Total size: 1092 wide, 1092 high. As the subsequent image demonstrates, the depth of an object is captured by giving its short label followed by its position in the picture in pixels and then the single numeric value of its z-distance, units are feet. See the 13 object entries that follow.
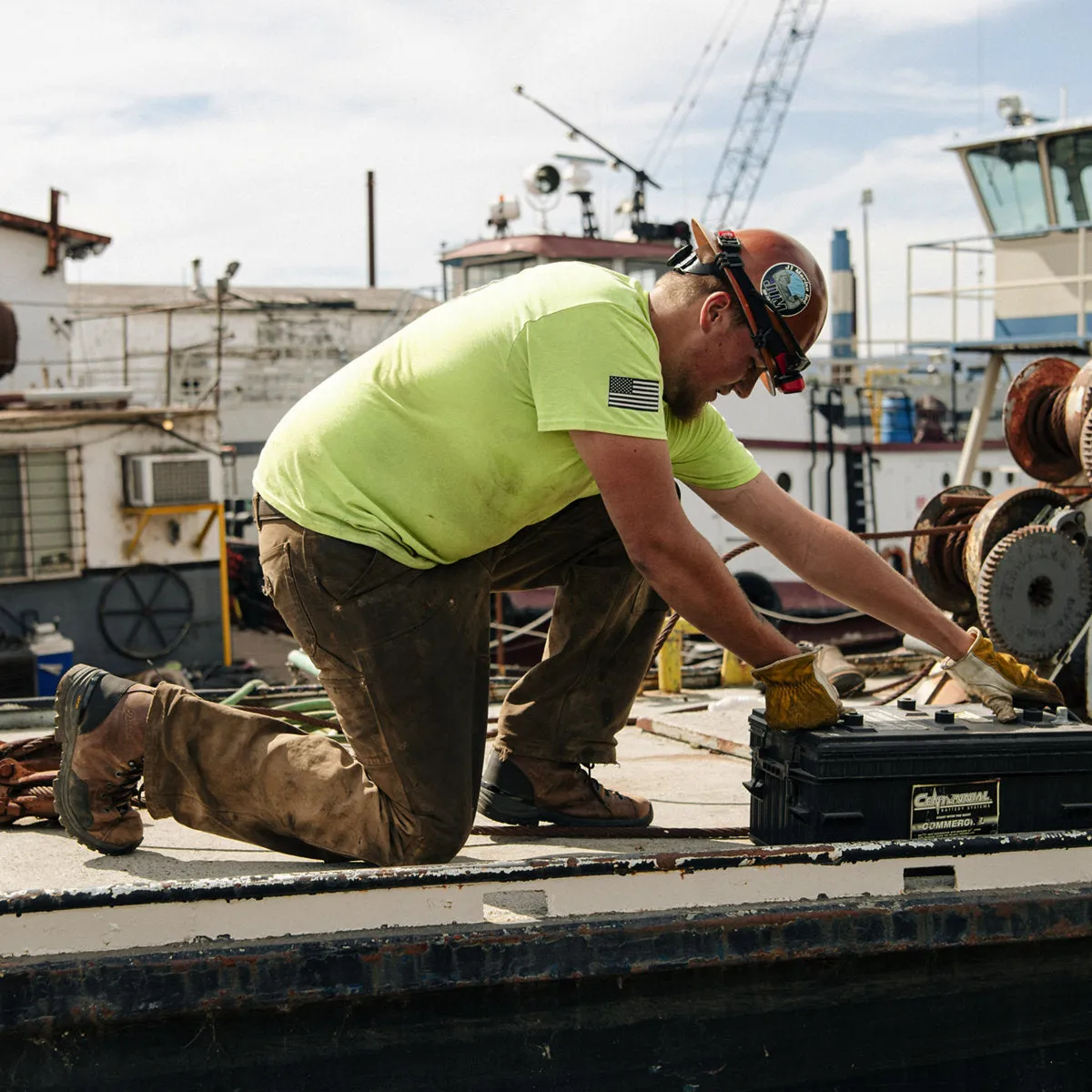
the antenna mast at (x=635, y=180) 59.41
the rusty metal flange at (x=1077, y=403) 16.51
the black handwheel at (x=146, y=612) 51.55
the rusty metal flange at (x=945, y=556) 17.76
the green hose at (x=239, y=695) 15.14
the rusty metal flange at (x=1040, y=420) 17.51
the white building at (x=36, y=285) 65.57
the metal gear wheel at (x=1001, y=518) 16.20
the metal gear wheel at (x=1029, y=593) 15.49
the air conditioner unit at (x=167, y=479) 50.44
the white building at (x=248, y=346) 102.58
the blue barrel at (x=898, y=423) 59.94
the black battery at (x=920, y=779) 10.17
